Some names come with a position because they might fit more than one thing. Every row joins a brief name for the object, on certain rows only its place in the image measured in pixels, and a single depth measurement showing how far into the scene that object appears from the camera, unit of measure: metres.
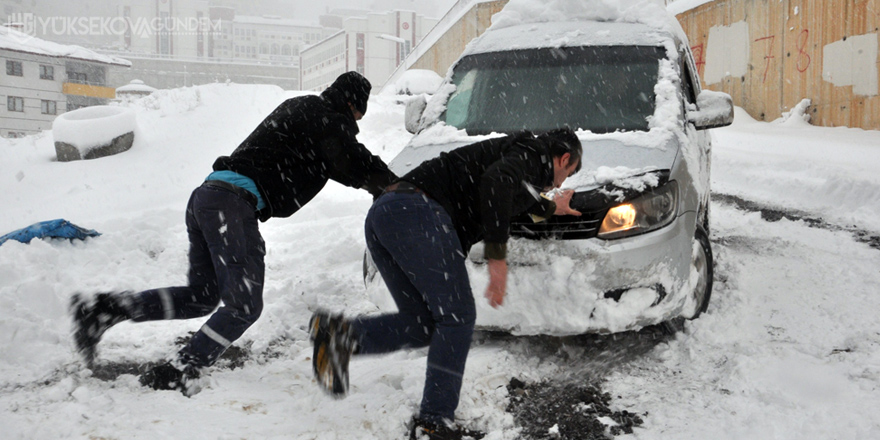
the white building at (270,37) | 136.38
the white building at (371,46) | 75.88
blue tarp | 4.86
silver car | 3.06
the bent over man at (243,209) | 2.98
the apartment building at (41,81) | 50.81
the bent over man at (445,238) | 2.58
